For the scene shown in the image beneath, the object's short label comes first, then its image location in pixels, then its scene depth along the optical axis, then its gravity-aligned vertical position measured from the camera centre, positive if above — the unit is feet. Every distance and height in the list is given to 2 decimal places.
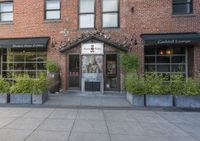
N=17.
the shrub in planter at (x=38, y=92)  20.63 -3.65
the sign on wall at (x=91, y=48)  27.77 +4.87
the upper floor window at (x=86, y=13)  29.01 +13.23
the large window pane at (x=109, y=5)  28.67 +14.91
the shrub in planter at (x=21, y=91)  20.70 -3.51
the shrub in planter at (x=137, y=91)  20.21 -3.47
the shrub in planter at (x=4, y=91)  20.73 -3.51
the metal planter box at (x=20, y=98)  20.67 -4.66
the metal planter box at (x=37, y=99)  20.62 -4.80
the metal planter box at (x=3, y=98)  20.71 -4.66
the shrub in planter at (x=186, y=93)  19.48 -3.68
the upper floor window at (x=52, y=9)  29.60 +14.50
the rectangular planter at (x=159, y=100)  19.77 -4.87
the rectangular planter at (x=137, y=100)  20.20 -4.92
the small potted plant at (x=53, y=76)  27.06 -1.32
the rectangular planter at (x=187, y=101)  19.42 -4.97
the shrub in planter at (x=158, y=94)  19.83 -3.93
